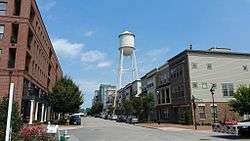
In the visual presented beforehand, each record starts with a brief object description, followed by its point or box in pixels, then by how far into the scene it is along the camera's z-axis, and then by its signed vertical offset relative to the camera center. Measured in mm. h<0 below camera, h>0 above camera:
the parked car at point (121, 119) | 79856 -1165
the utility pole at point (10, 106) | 9328 +211
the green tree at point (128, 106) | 81025 +1929
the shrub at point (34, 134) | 15744 -994
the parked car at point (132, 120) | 65806 -1153
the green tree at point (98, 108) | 189950 +3360
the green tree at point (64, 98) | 54281 +2547
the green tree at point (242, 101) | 37812 +1531
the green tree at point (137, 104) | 66606 +1977
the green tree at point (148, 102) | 65875 +2365
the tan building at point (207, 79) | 49781 +5323
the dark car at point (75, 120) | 56281 -1027
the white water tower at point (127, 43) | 98312 +20573
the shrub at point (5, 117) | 14109 -167
